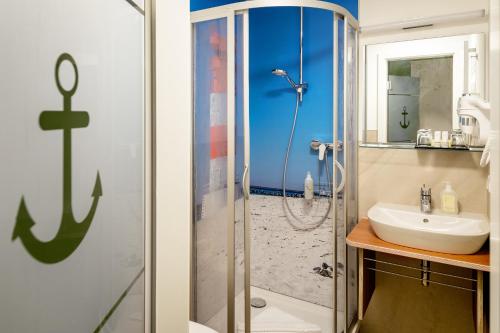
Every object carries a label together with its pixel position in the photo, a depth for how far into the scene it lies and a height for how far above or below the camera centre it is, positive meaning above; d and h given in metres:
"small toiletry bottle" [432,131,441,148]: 2.06 +0.06
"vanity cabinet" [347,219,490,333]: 1.68 -0.71
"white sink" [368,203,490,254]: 1.69 -0.42
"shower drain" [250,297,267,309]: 2.56 -1.15
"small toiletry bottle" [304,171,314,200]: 2.46 -0.26
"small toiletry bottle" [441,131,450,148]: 2.04 +0.06
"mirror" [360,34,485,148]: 2.01 +0.41
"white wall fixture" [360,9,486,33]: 1.95 +0.77
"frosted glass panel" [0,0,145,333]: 0.33 -0.02
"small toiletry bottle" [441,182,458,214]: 2.00 -0.30
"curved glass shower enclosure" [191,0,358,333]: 1.91 -0.15
